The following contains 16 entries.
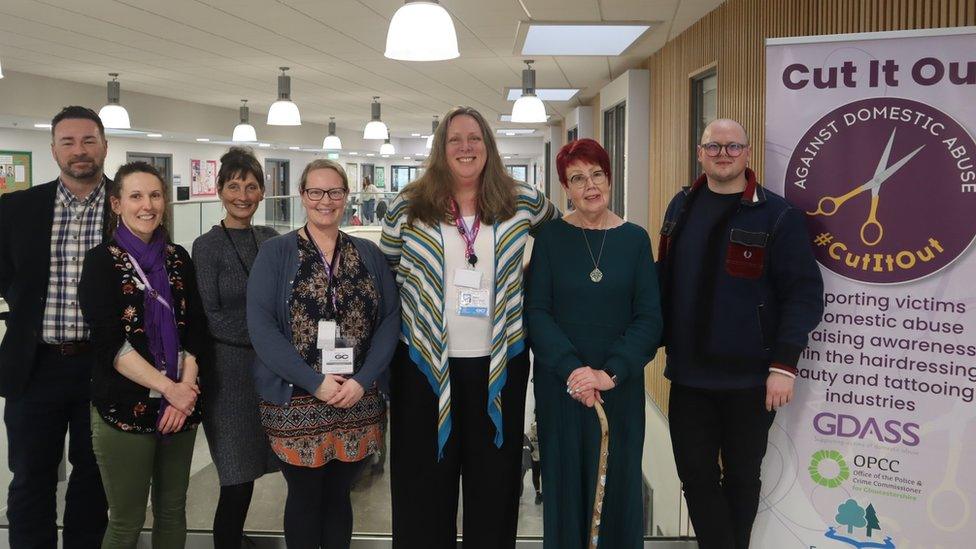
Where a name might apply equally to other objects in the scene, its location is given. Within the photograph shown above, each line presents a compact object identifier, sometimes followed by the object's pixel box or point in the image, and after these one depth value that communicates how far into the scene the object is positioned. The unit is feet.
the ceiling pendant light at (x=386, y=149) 49.41
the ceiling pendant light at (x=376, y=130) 32.62
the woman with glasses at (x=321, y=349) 7.73
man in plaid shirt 8.39
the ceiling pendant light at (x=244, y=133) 33.39
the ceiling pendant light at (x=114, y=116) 25.31
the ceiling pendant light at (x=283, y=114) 23.38
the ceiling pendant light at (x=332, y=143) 43.62
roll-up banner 7.80
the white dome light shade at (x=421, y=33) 9.96
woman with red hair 7.79
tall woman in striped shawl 7.88
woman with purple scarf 7.63
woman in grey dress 8.41
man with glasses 7.93
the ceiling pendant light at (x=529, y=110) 23.58
